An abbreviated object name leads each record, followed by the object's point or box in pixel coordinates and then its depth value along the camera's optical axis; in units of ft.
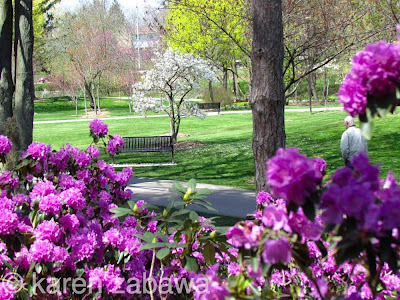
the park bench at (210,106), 122.34
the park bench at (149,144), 50.75
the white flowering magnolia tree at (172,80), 63.46
